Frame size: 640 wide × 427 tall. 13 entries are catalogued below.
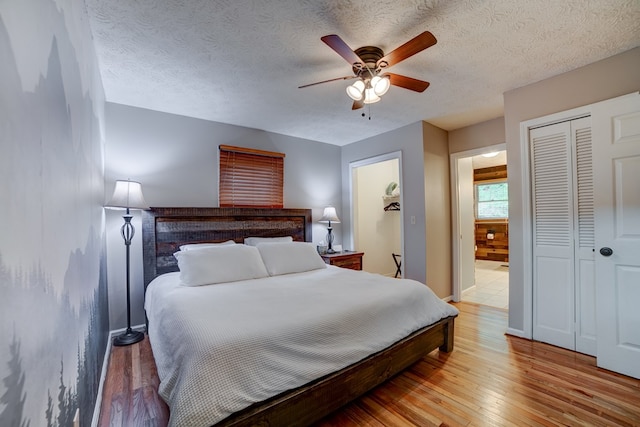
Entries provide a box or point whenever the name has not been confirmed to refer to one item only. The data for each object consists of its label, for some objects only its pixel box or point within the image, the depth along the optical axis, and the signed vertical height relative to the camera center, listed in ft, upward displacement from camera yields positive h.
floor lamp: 8.50 +0.35
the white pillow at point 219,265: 7.96 -1.54
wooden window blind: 11.90 +1.66
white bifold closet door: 7.96 -0.83
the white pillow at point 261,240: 11.40 -1.10
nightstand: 12.69 -2.21
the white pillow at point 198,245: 9.97 -1.13
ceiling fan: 6.01 +3.39
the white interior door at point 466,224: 14.15 -0.73
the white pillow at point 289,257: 9.48 -1.57
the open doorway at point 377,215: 16.69 -0.23
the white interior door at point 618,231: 6.86 -0.60
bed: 4.20 -2.41
